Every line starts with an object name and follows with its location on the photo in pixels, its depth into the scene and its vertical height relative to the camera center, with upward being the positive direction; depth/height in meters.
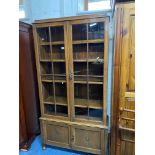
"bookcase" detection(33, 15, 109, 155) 1.62 -0.15
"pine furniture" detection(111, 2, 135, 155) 1.18 -0.14
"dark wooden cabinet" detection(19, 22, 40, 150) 1.86 -0.30
